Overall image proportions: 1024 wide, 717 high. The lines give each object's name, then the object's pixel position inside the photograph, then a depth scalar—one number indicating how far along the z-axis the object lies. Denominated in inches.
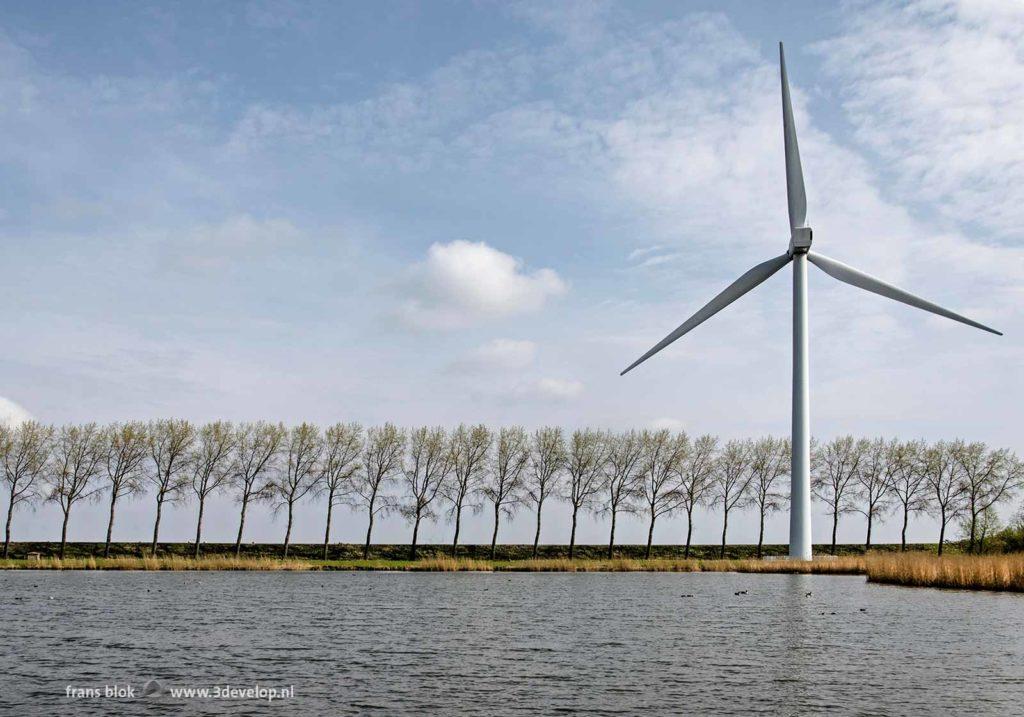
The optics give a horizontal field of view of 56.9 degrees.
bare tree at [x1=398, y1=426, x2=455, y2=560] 3046.3
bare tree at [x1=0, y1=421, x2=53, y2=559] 2849.4
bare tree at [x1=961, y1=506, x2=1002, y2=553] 3201.3
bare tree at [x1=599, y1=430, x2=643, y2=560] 3203.7
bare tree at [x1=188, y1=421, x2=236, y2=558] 2938.0
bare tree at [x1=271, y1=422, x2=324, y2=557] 2977.4
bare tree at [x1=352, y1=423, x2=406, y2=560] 3051.2
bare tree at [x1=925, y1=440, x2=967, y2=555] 3361.2
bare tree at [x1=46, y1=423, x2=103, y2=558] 2864.2
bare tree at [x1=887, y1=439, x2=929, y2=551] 3378.4
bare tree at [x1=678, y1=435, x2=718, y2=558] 3272.6
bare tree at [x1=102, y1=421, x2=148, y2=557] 2888.8
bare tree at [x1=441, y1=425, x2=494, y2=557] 3088.1
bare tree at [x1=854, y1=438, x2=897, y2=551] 3408.0
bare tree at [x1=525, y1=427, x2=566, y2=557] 3147.9
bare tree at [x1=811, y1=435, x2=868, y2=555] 3425.2
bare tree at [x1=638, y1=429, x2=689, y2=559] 3218.5
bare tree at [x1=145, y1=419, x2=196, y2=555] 2913.4
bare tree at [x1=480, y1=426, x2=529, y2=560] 3115.2
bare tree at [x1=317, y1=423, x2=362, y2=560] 3019.2
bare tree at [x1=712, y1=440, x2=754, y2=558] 3334.2
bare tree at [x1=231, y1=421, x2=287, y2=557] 2962.6
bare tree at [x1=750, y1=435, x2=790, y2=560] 3371.1
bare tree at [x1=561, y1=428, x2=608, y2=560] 3193.9
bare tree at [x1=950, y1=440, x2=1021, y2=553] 3302.2
